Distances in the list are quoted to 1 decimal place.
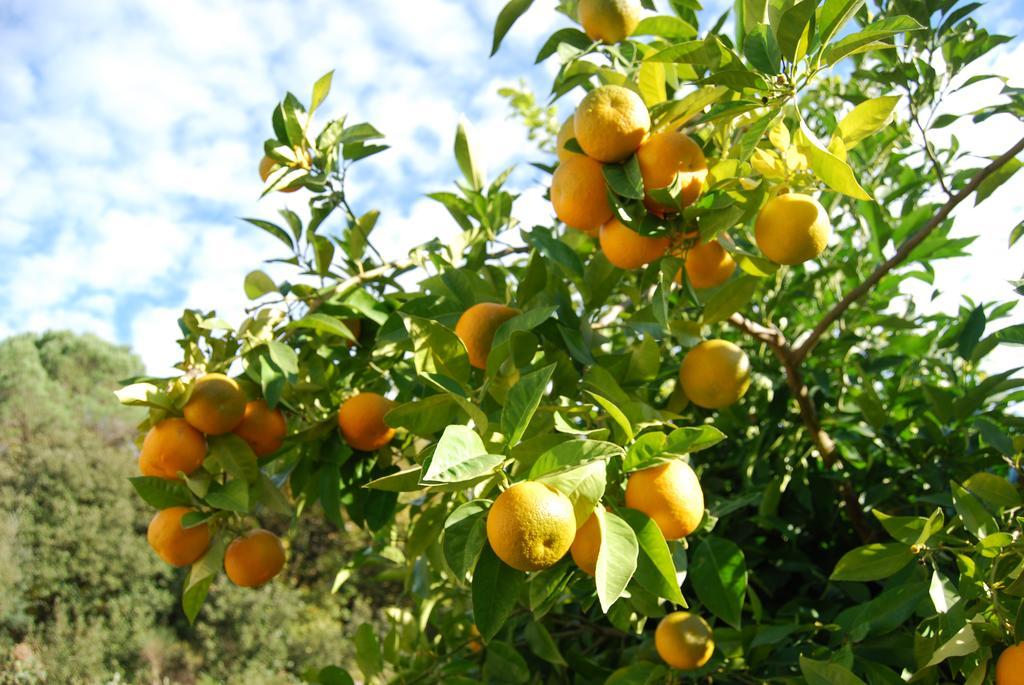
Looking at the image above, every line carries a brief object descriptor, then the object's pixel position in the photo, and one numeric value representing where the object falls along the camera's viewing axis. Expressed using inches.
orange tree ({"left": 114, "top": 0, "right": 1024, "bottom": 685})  24.4
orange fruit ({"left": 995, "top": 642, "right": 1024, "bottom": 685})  22.7
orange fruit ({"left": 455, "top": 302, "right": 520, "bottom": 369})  30.1
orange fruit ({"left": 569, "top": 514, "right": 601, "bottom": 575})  22.0
